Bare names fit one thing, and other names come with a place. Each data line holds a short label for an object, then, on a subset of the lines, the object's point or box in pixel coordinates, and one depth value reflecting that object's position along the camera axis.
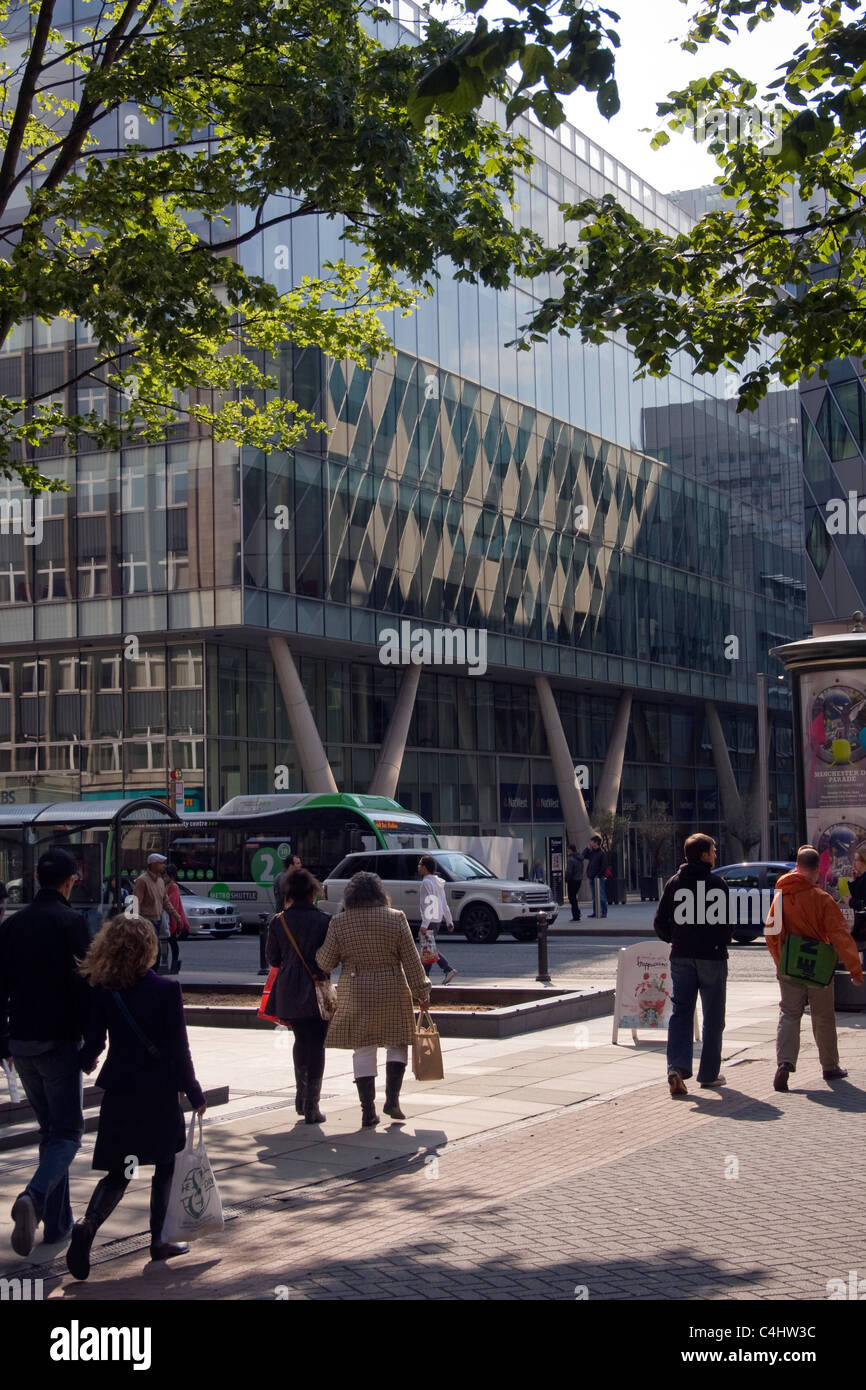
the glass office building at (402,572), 42.19
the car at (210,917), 34.50
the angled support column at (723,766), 65.50
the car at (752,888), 29.92
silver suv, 30.23
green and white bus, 35.84
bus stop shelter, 21.05
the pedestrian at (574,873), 38.59
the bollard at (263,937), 20.88
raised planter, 15.30
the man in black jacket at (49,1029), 7.14
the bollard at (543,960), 19.97
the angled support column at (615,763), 57.50
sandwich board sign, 14.21
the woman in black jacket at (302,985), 10.44
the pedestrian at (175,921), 21.14
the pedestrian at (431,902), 18.89
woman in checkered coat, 10.15
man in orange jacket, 11.23
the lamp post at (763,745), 44.94
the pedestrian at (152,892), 19.25
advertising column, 16.73
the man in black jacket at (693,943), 11.02
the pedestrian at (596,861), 36.81
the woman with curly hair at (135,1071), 6.63
